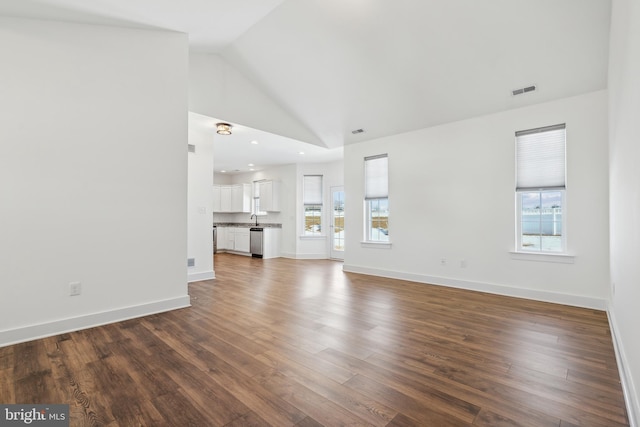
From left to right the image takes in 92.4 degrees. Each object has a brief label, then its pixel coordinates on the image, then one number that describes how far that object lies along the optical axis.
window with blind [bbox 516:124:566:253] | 4.06
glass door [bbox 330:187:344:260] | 8.38
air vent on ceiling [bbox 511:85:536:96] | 3.94
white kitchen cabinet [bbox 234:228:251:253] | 9.24
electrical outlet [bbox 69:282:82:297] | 3.04
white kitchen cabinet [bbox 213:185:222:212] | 10.45
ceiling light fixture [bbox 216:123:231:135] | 5.18
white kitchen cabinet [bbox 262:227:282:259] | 8.66
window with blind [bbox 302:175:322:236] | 8.74
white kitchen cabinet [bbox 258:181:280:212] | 9.02
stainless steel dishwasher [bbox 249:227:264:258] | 8.72
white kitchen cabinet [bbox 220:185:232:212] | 10.39
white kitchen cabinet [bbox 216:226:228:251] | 10.12
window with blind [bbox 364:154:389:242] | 5.98
